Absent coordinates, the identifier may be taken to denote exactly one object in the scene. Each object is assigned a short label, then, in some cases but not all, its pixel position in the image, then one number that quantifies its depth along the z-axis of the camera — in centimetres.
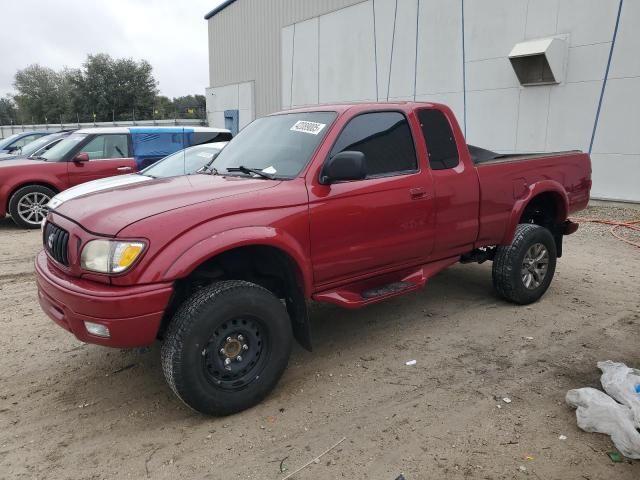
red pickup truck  281
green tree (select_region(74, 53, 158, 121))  5009
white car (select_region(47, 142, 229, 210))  518
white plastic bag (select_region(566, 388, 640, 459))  272
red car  884
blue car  1603
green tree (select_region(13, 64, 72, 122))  6128
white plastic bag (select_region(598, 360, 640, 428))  297
